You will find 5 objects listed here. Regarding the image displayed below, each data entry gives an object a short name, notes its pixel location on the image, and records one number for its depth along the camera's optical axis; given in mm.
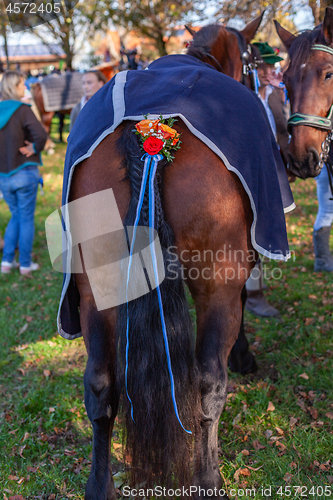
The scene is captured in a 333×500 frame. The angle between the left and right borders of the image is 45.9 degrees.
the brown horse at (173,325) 1694
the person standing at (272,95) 3750
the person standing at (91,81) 5688
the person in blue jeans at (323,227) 4681
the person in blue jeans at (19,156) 5184
